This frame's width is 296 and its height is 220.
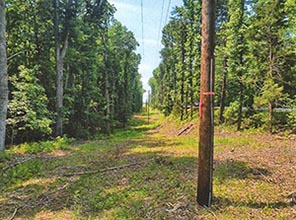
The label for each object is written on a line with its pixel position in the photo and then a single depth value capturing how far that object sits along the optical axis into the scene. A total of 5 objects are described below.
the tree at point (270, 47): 10.40
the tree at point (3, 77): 6.66
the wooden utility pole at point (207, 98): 3.28
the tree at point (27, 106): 8.89
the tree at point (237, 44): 11.98
